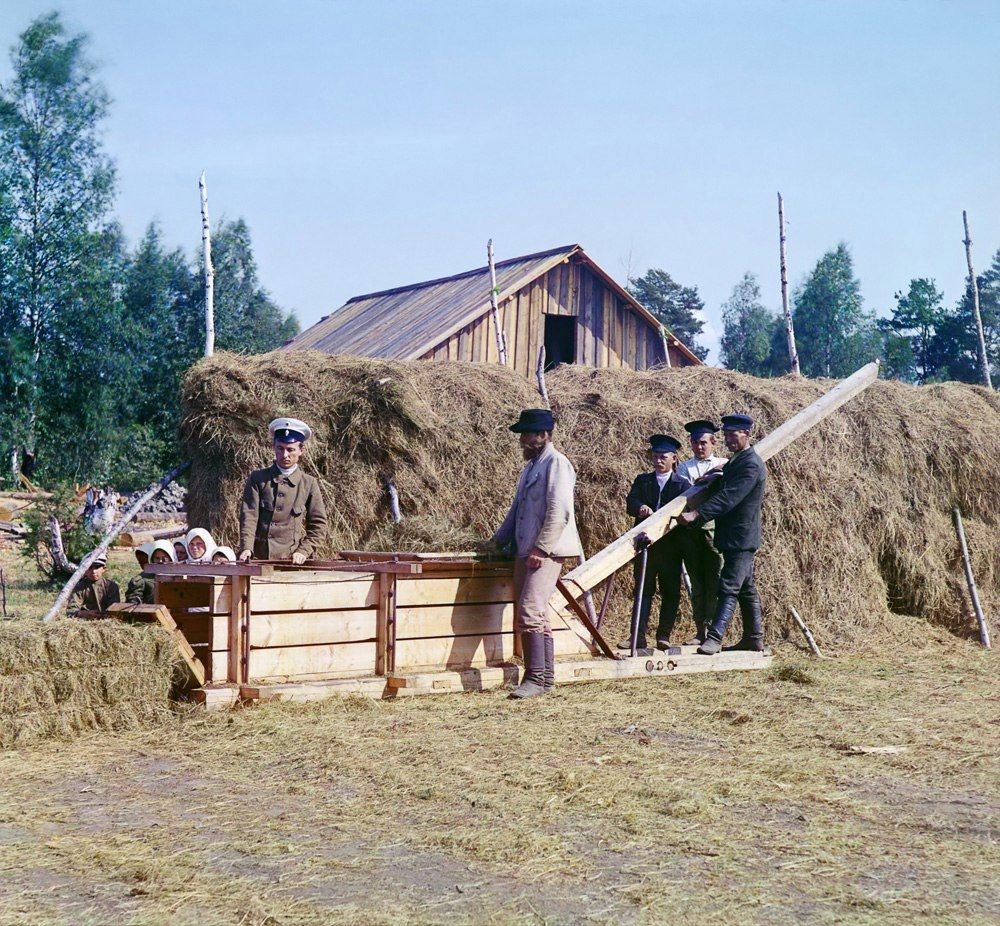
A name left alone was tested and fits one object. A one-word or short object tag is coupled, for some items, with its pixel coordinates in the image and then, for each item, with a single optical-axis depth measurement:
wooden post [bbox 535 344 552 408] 11.46
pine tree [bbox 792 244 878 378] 55.50
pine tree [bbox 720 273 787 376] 64.25
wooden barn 21.06
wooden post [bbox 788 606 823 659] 10.34
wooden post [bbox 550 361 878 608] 8.60
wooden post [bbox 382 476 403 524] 10.39
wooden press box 7.05
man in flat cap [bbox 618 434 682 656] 9.60
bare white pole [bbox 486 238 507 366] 18.89
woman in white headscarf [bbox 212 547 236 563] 8.24
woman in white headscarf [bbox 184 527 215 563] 8.65
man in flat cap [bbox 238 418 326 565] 8.12
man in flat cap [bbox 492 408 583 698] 7.79
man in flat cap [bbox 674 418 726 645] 9.62
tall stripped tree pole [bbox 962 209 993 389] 22.48
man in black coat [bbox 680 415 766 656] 8.98
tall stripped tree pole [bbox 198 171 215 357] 18.61
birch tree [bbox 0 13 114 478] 25.80
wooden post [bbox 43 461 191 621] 9.38
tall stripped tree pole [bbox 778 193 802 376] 21.90
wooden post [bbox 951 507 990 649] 11.39
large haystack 10.37
